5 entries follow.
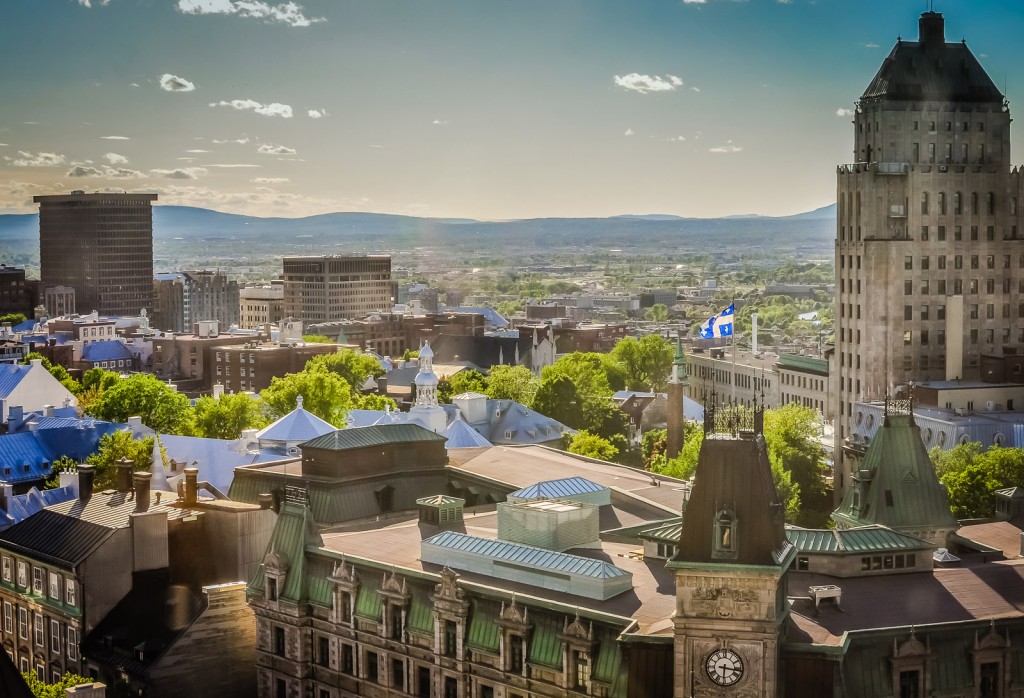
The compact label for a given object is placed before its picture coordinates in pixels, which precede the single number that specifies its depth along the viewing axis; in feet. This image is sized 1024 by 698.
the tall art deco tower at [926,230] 428.15
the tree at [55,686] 208.12
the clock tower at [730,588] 167.63
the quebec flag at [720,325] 476.54
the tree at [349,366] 630.33
